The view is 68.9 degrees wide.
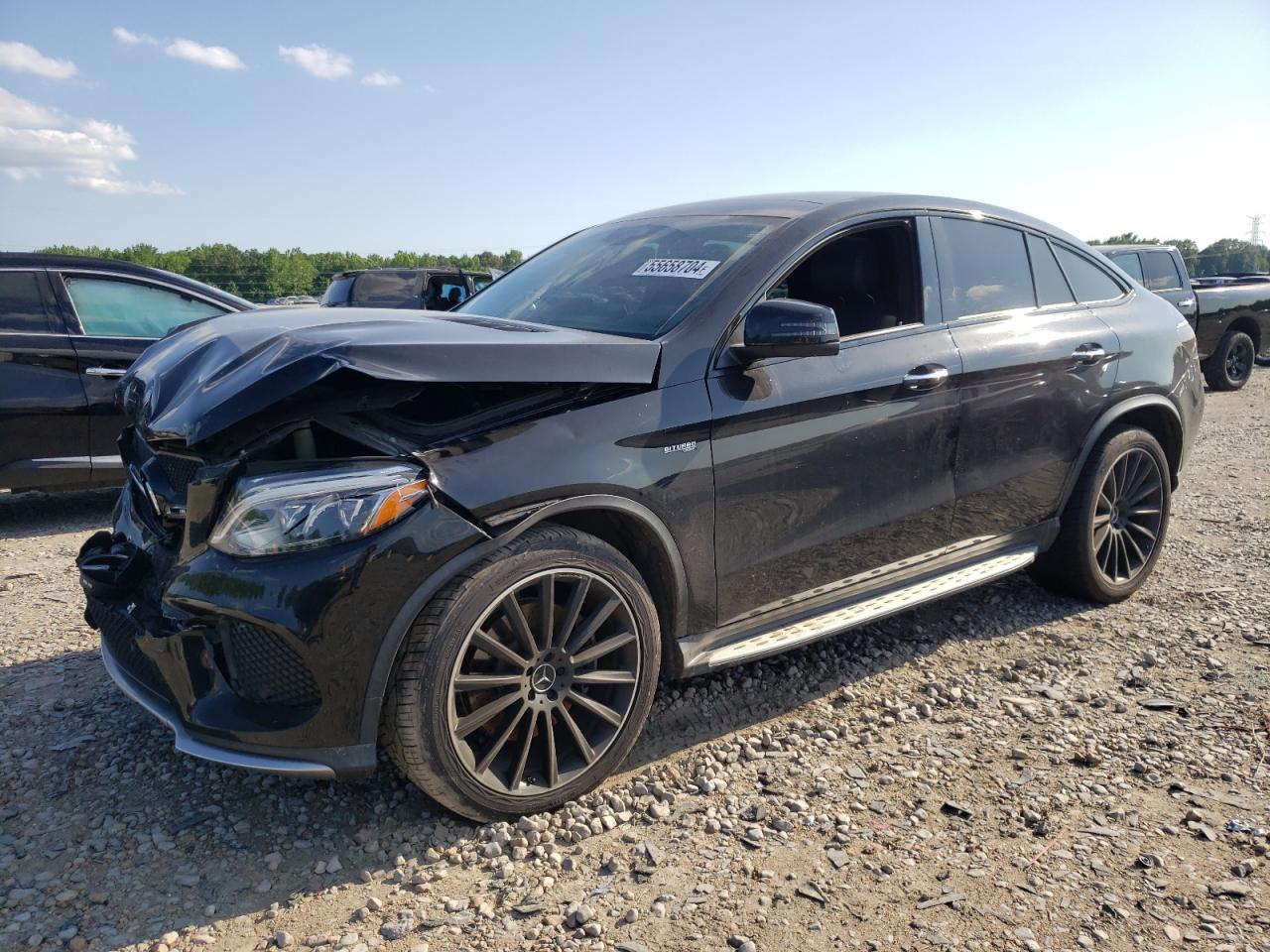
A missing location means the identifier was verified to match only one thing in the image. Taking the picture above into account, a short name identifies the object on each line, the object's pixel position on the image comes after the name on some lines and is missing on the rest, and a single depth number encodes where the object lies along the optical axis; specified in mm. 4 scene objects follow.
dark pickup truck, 11508
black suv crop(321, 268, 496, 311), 11055
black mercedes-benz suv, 2322
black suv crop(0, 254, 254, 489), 5668
